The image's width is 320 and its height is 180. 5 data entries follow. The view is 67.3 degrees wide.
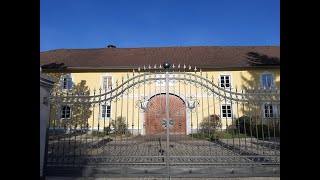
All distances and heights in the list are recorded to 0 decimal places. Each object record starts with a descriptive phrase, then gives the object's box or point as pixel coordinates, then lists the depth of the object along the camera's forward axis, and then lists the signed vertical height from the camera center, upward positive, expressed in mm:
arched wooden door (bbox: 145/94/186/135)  13502 -1041
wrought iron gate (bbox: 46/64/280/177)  5449 -1433
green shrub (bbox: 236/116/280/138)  15391 -1624
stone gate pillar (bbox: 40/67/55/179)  4523 -9
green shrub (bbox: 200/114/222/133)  16658 -1119
